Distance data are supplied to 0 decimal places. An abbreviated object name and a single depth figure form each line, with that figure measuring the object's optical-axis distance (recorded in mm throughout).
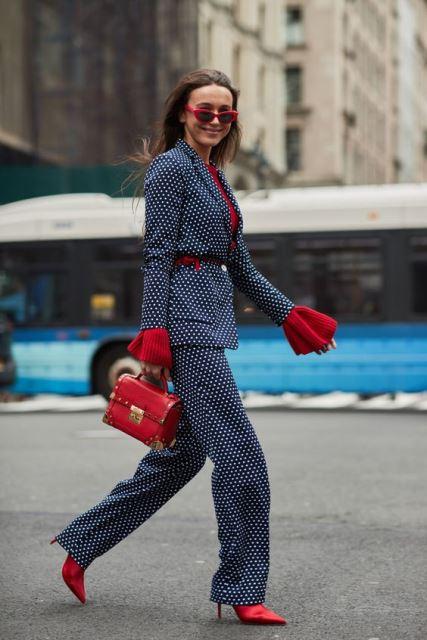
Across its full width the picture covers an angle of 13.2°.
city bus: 22906
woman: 6372
